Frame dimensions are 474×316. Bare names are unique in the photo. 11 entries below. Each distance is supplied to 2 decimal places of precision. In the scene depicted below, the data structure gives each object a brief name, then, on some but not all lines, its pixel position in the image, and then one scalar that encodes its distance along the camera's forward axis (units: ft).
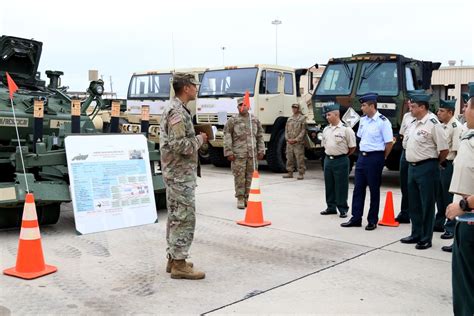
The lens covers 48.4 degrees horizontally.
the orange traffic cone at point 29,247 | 14.94
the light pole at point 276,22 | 58.85
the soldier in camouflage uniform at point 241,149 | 26.30
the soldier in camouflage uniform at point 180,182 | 14.74
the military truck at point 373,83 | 32.96
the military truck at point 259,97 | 40.11
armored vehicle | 19.83
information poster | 20.47
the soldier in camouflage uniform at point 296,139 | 37.96
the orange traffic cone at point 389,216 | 22.79
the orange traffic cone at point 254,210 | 22.04
